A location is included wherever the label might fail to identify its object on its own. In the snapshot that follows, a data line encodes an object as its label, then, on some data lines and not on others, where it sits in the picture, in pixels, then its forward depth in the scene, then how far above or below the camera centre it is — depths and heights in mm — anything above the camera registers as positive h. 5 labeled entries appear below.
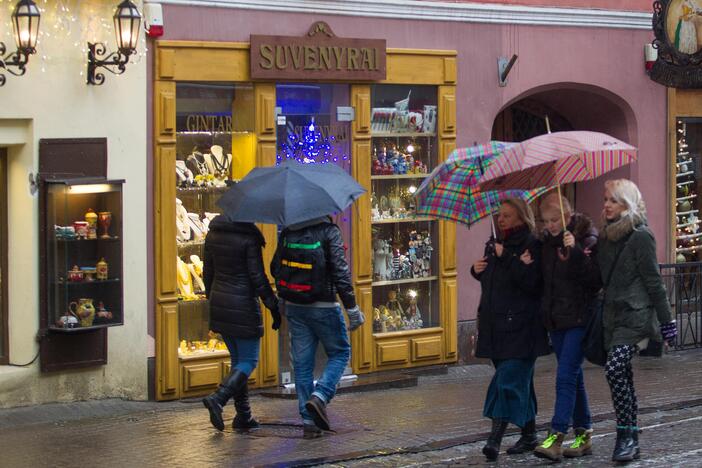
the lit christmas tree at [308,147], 12898 +741
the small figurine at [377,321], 13625 -989
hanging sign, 15477 +2076
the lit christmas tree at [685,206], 16500 +178
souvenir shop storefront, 11969 +630
